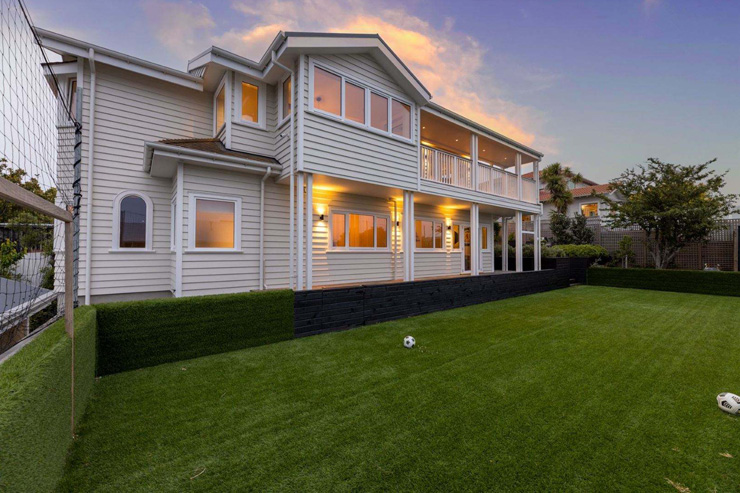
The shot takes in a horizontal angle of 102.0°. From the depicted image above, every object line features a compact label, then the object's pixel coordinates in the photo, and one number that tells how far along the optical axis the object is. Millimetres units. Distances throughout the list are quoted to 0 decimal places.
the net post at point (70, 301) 2535
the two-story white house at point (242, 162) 6500
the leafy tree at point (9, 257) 4043
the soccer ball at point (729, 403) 2967
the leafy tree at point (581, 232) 16188
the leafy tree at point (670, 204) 11727
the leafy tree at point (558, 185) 21016
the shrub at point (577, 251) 14680
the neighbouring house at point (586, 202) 22483
